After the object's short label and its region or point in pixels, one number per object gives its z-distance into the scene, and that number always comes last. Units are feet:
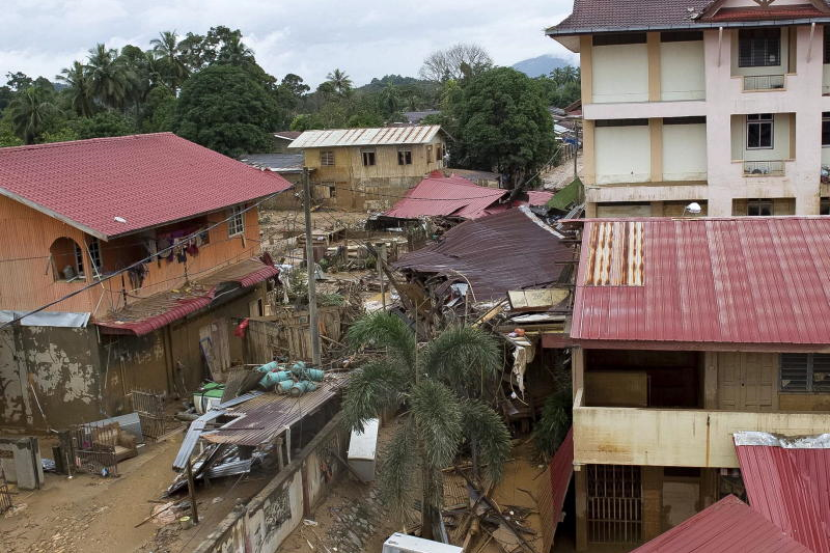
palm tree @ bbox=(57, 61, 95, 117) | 209.15
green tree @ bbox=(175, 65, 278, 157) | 188.96
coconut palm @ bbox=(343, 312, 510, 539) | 42.68
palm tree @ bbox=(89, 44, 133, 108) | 210.79
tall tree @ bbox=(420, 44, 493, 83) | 351.46
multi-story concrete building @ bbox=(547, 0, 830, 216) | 78.07
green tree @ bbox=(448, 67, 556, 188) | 174.19
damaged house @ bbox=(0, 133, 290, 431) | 59.72
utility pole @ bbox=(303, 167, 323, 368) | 58.23
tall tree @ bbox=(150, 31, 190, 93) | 243.60
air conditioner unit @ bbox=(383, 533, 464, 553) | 42.45
